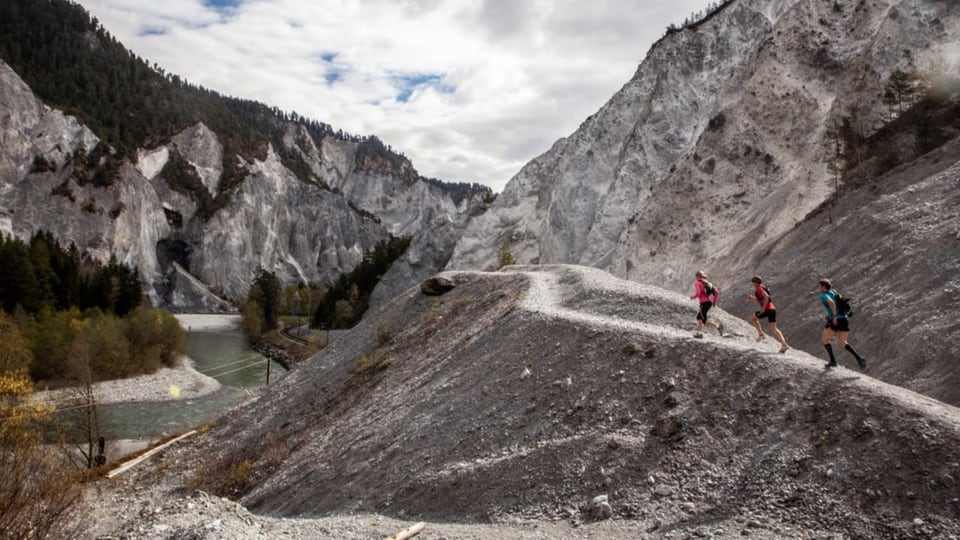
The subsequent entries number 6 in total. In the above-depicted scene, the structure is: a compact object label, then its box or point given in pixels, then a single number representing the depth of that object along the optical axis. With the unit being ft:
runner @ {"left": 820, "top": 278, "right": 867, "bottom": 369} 38.09
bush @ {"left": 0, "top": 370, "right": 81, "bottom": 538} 33.55
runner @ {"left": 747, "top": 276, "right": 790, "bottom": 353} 41.57
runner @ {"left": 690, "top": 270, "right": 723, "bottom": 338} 45.62
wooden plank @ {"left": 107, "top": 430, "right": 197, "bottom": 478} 81.21
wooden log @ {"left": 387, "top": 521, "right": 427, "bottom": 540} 31.51
